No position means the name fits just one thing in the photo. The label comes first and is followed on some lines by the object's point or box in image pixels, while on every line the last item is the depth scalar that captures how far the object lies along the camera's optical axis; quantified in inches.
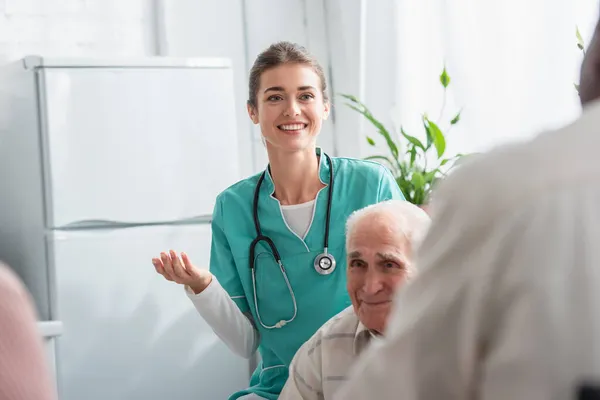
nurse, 110.0
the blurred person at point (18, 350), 38.4
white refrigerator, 134.5
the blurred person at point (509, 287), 33.9
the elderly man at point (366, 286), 92.1
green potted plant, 132.8
